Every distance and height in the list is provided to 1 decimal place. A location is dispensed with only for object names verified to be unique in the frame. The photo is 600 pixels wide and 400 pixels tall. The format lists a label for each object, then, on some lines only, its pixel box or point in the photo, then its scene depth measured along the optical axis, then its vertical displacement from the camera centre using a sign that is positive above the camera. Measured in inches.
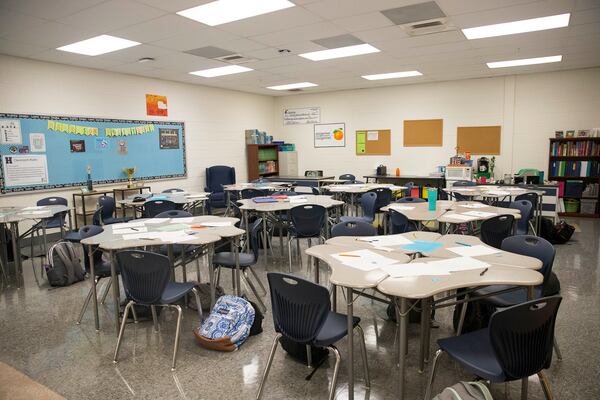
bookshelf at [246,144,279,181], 423.2 -10.2
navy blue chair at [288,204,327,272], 191.6 -33.1
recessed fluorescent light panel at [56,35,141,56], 217.2 +61.1
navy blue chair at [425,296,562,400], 70.8 -35.6
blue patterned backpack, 118.6 -52.2
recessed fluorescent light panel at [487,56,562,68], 285.7 +61.9
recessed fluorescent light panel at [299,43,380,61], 249.1 +62.5
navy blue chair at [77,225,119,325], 143.0 -40.0
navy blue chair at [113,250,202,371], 109.3 -35.1
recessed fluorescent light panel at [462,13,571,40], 199.5 +62.3
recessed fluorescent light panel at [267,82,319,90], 381.4 +62.2
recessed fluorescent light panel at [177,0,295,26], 168.7 +61.6
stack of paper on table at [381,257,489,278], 94.6 -28.9
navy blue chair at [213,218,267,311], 144.7 -39.5
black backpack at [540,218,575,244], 239.5 -51.0
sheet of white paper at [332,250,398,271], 100.7 -28.9
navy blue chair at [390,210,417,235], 177.0 -33.1
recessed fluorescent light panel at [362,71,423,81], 334.1 +62.2
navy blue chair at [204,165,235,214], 356.5 -28.2
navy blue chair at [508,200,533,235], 194.5 -32.3
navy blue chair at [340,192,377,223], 228.0 -32.2
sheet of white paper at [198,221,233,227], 157.6 -28.1
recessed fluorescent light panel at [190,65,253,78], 300.0 +61.8
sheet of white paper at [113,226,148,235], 147.0 -28.4
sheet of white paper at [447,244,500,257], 109.2 -28.6
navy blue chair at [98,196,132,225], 240.8 -34.4
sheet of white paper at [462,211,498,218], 167.9 -28.3
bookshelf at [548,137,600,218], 320.2 -19.6
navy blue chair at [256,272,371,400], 83.3 -34.8
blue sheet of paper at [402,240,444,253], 115.4 -28.7
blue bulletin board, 250.7 +2.8
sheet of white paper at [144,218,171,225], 164.6 -28.2
